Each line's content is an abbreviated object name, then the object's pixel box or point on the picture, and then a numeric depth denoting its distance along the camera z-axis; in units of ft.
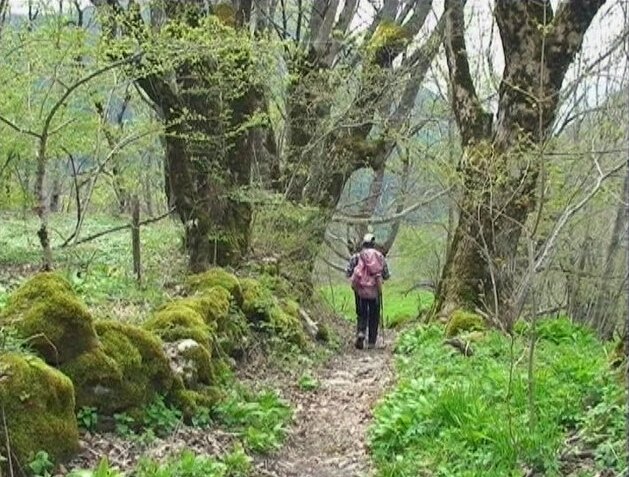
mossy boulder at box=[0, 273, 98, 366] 17.43
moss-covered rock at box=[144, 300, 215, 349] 22.89
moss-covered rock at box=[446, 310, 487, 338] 36.60
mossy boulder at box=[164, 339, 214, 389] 21.47
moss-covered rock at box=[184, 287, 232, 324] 26.01
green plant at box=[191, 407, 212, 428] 20.25
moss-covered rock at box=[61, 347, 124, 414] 17.66
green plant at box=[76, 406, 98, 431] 17.37
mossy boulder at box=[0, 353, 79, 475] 14.58
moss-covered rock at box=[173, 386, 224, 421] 20.36
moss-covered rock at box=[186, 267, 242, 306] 31.31
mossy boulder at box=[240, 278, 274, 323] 32.91
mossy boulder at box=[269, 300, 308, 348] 33.80
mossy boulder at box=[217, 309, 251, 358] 27.68
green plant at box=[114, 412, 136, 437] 17.78
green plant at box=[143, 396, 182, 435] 18.81
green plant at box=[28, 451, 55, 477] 14.37
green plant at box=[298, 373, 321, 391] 28.81
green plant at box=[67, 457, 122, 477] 13.71
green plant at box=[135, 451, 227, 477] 15.35
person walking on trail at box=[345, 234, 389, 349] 42.04
